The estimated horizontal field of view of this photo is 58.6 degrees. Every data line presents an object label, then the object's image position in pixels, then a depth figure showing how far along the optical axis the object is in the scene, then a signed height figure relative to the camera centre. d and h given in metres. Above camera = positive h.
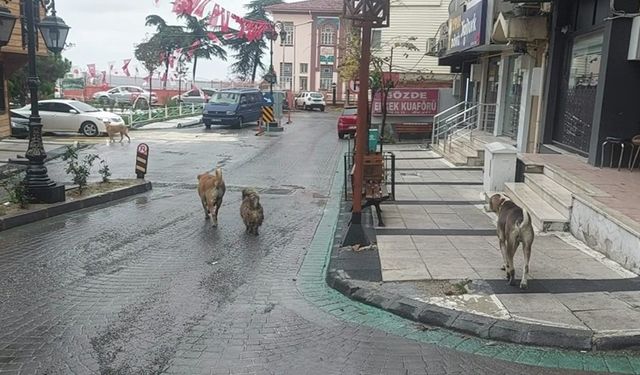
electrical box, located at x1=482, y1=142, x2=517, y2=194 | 10.09 -1.51
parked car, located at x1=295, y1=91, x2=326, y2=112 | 48.50 -2.16
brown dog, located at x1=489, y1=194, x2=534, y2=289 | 5.44 -1.47
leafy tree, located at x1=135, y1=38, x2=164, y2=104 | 46.22 +1.46
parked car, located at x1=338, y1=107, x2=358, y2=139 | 24.53 -2.06
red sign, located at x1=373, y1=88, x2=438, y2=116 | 23.75 -1.03
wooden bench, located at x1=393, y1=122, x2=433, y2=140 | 23.78 -2.07
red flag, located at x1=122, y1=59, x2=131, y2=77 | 50.81 +0.33
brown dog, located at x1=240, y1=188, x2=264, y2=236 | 8.26 -1.98
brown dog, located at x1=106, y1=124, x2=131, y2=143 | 21.22 -2.21
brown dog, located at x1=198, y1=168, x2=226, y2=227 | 8.73 -1.85
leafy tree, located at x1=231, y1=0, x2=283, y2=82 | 61.03 +2.42
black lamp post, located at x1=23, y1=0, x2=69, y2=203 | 9.58 -1.43
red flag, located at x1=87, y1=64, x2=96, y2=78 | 56.09 +0.00
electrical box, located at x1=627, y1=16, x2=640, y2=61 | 8.88 +0.65
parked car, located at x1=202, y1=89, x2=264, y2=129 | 29.25 -1.79
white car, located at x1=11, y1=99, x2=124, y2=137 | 22.89 -1.94
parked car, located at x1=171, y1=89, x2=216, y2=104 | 45.69 -1.98
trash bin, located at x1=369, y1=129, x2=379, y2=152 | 14.05 -1.54
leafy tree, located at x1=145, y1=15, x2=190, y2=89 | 56.78 +3.51
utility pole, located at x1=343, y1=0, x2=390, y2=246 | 6.91 -0.18
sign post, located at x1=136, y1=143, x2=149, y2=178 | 12.65 -1.96
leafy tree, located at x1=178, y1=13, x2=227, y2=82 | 57.91 +3.27
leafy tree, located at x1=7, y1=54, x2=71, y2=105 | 27.83 -0.47
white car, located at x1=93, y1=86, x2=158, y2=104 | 42.63 -1.85
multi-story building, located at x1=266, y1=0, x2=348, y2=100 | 55.12 +2.70
